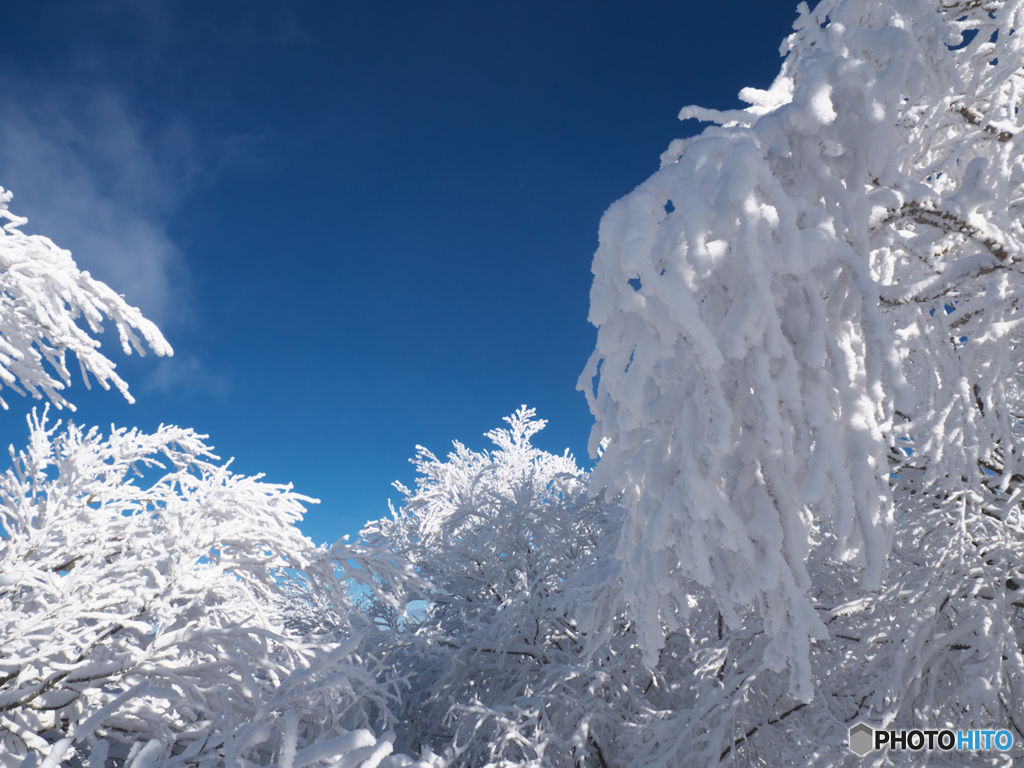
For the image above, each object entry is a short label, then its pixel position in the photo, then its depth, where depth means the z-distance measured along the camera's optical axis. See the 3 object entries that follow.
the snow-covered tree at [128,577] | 2.88
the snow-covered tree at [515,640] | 5.53
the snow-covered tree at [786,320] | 1.34
